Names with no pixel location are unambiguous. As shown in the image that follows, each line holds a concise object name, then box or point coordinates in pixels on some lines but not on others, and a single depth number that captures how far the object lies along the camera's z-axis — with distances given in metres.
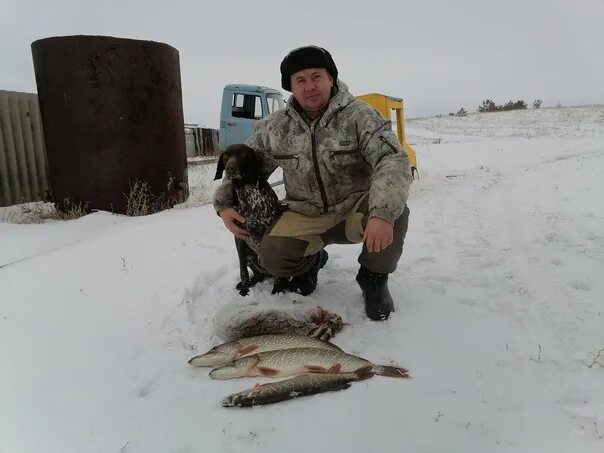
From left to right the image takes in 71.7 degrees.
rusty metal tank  5.73
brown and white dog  2.85
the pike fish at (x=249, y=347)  2.21
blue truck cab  12.67
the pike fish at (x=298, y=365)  2.05
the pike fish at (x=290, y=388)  1.88
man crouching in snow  2.54
